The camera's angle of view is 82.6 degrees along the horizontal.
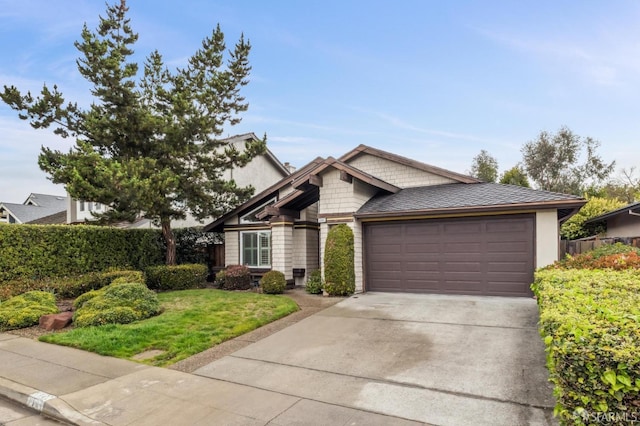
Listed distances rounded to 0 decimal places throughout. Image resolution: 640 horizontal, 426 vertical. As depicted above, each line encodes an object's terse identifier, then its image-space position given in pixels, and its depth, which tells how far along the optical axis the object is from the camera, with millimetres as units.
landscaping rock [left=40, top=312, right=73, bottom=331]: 8070
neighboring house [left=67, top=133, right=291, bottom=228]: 20403
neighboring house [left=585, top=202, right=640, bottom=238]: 13977
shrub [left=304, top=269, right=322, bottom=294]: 12039
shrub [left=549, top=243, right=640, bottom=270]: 6918
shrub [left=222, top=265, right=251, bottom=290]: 13367
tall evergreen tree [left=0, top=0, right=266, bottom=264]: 11352
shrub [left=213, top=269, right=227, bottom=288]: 13580
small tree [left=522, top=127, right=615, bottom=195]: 29266
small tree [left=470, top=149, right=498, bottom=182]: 32406
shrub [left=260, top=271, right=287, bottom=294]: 12055
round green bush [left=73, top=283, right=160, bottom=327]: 8125
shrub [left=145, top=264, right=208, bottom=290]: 13414
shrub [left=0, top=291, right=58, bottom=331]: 8250
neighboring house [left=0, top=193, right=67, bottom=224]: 28016
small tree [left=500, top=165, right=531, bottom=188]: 22891
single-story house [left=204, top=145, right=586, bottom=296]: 9992
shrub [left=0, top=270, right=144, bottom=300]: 10672
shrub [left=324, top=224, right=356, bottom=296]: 11164
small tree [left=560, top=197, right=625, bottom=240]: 19519
